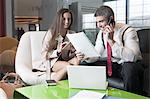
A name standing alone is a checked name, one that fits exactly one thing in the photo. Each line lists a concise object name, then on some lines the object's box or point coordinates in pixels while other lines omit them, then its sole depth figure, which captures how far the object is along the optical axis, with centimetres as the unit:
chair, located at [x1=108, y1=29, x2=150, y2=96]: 248
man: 213
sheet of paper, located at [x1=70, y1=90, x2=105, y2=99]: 136
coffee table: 147
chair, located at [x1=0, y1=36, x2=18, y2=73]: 307
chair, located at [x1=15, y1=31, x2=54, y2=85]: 228
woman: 244
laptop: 152
